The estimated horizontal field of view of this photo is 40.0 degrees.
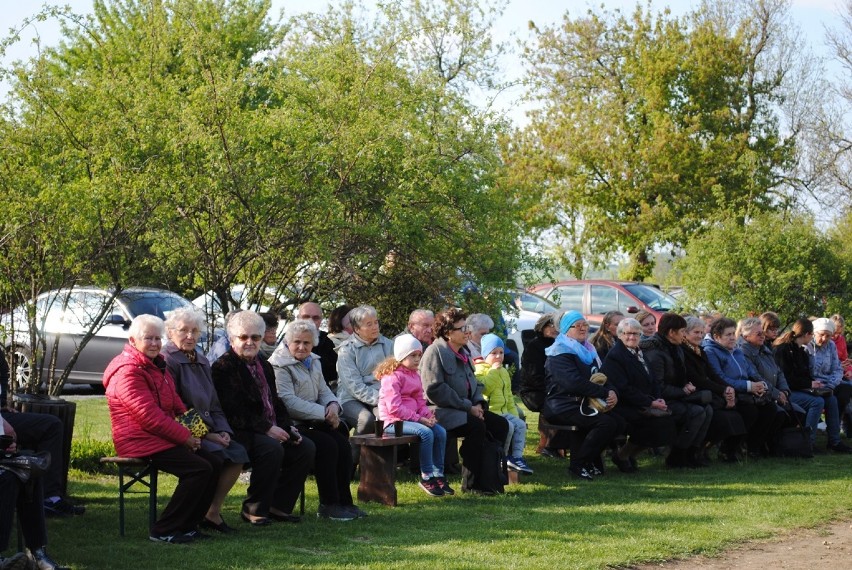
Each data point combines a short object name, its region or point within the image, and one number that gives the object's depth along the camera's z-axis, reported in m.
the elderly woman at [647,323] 12.86
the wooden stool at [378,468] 9.31
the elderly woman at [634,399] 11.61
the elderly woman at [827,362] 14.15
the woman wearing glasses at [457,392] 10.05
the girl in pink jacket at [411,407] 9.72
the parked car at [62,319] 10.59
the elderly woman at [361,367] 10.32
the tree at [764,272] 17.58
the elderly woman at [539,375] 12.38
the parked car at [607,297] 22.48
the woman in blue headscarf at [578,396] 11.12
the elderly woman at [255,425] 8.40
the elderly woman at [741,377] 12.71
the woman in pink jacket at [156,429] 7.64
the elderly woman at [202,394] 8.05
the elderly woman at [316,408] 8.81
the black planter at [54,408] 8.68
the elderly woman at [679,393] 11.96
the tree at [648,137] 33.97
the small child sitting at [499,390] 11.02
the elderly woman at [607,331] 12.86
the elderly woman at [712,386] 12.29
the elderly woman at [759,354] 13.20
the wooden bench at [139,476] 7.77
